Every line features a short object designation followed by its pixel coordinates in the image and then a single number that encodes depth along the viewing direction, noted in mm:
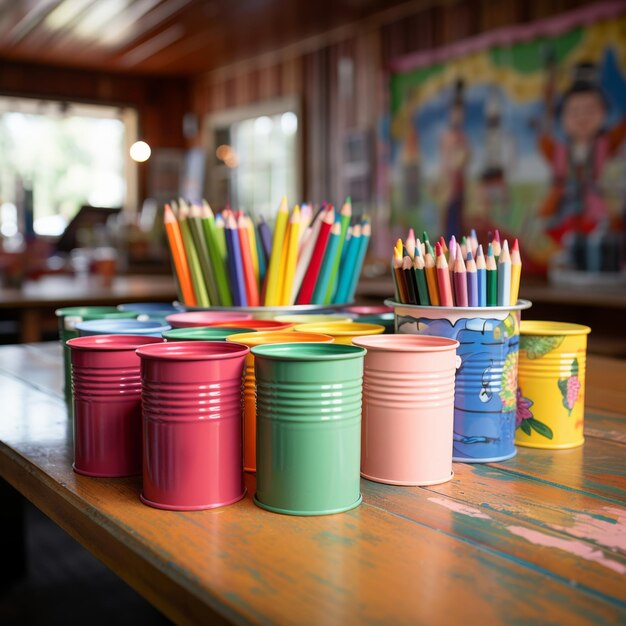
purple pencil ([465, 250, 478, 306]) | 813
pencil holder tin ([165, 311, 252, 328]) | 970
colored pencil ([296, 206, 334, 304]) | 1130
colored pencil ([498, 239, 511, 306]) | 819
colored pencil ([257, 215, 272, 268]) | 1151
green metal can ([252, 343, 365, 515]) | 651
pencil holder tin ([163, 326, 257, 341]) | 817
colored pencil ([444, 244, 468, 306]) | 815
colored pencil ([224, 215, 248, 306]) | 1102
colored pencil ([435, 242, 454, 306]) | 820
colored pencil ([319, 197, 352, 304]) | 1162
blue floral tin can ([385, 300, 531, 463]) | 821
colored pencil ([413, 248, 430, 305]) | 842
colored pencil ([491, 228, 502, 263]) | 826
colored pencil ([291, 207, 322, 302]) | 1150
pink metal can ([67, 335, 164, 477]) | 761
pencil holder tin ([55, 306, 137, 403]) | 1073
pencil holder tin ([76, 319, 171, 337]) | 900
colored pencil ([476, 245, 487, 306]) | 816
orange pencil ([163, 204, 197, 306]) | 1146
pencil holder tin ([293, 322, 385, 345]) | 865
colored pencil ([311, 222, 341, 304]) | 1141
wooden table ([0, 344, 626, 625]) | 492
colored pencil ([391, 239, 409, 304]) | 867
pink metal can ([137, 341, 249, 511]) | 666
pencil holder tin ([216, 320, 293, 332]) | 917
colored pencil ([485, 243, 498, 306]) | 822
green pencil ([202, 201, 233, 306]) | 1110
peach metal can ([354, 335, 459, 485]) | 731
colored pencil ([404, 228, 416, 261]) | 856
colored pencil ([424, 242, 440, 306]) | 833
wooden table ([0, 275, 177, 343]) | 2748
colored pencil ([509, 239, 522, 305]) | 832
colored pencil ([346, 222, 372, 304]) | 1203
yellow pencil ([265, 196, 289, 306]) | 1122
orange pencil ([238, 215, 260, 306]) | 1110
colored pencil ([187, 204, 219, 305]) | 1118
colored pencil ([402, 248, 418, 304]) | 854
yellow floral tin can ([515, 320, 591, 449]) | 889
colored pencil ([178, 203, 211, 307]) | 1135
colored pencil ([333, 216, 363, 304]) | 1191
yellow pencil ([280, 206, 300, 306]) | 1120
